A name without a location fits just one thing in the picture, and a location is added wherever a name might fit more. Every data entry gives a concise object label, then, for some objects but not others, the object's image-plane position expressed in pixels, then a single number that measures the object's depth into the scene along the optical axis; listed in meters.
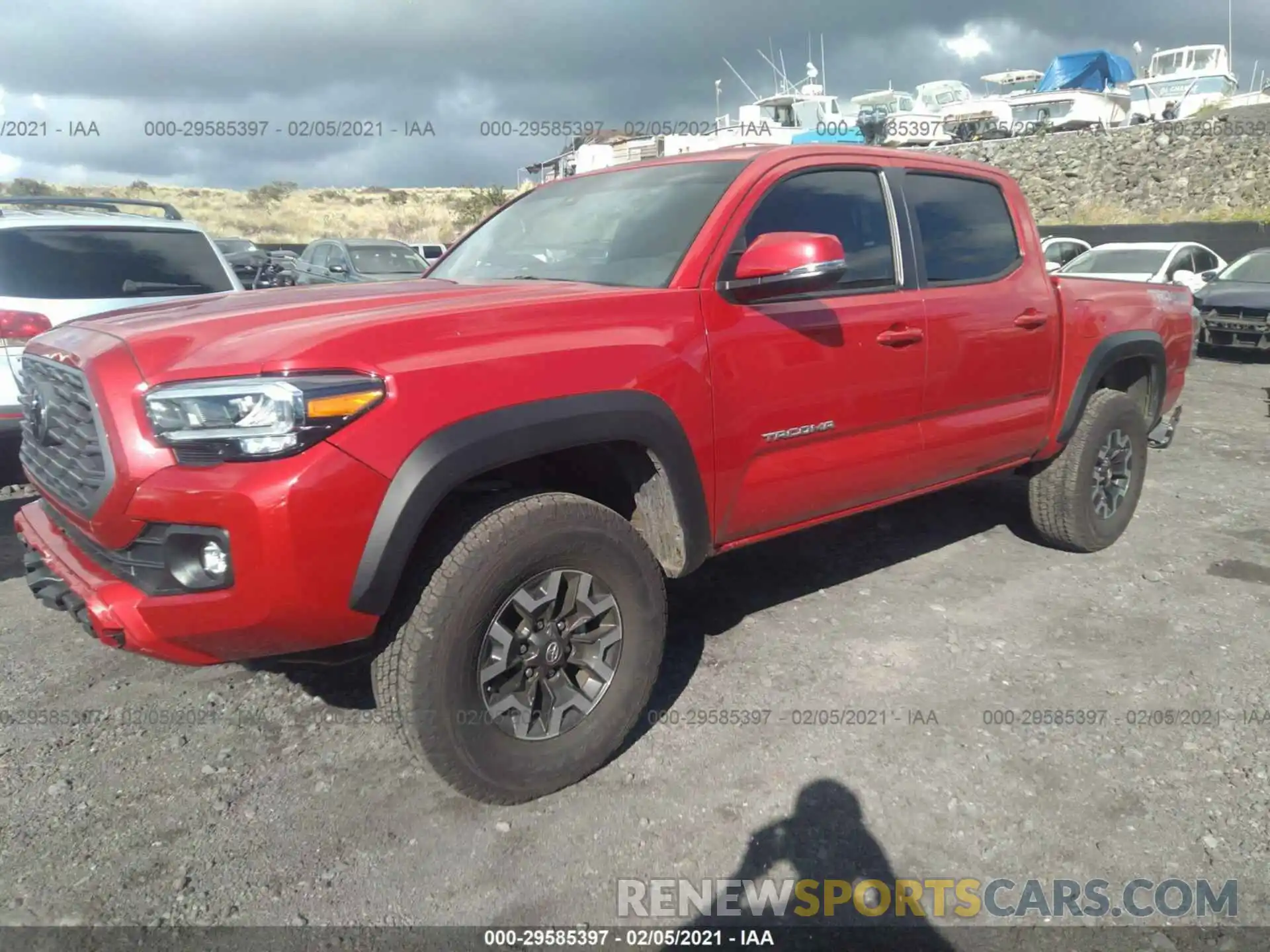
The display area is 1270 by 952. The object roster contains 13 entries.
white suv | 4.47
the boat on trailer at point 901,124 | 35.25
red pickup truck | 2.16
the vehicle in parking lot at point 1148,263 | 12.71
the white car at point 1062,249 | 15.92
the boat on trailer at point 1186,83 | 41.25
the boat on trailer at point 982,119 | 36.75
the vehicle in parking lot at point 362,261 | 12.41
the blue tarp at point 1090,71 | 38.38
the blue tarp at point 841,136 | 30.94
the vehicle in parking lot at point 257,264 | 15.99
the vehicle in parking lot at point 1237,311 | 11.36
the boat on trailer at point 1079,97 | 36.50
